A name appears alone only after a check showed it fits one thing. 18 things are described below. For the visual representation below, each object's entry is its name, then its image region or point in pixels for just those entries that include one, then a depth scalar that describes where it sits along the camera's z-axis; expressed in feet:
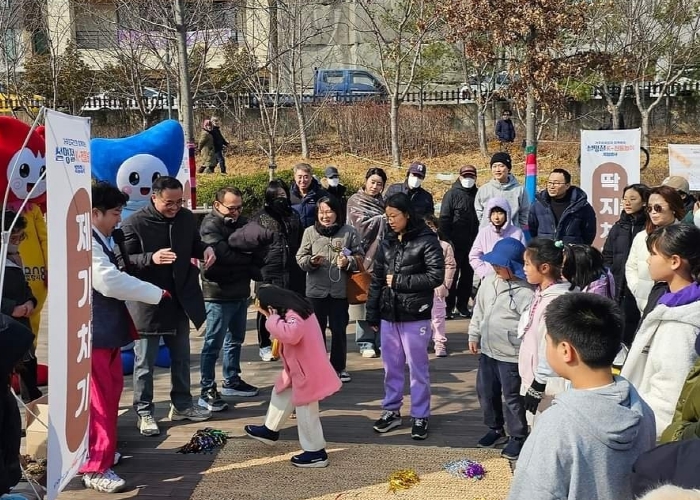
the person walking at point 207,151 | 64.28
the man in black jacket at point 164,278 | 18.21
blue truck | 76.59
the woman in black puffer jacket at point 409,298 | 18.67
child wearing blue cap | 17.16
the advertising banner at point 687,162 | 37.24
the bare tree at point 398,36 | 64.23
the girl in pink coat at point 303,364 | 17.10
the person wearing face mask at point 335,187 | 26.61
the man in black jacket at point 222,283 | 20.65
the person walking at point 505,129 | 67.82
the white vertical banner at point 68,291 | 12.47
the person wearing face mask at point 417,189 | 28.22
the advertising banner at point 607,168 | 30.66
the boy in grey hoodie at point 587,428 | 8.43
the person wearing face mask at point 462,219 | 30.22
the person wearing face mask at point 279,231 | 23.30
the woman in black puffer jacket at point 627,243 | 22.81
